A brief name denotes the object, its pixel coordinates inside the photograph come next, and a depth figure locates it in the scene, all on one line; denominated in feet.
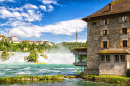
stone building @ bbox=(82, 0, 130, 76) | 99.25
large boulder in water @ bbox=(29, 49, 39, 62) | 412.24
